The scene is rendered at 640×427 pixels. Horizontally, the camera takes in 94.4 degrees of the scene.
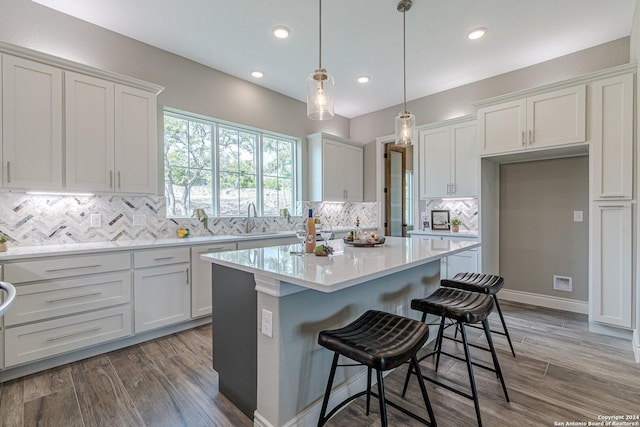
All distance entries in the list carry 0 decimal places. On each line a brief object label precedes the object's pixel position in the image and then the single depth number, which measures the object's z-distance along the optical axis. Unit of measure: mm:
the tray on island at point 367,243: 2455
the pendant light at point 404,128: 2764
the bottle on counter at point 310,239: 2082
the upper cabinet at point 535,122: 3055
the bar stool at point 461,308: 1717
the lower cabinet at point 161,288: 2742
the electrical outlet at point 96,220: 2930
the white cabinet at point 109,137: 2602
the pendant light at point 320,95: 2168
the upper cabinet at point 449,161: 4012
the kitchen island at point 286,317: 1516
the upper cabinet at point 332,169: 4895
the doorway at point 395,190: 5516
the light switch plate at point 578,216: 3562
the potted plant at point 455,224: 4191
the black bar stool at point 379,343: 1268
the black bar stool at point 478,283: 2307
